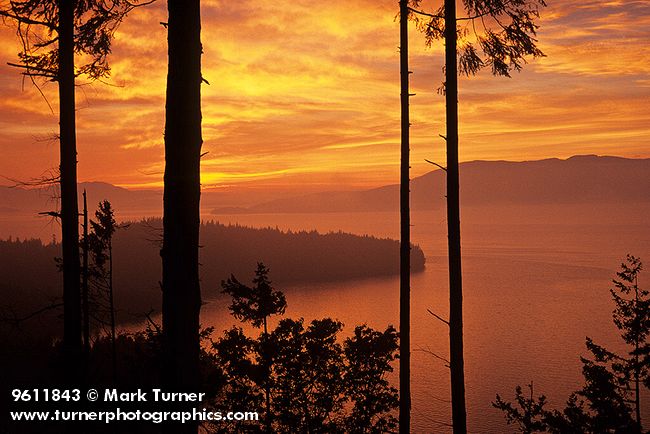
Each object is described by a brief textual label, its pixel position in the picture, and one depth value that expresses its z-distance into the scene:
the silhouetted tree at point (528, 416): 15.91
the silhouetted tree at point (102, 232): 22.23
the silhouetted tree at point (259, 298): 18.19
